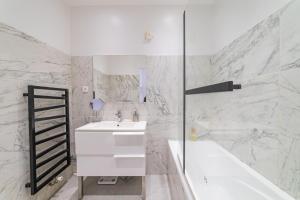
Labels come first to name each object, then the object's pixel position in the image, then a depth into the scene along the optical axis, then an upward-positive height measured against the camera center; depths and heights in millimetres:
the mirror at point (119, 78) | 2477 +229
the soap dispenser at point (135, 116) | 2473 -281
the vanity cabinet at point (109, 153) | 1968 -610
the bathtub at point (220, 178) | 1157 -628
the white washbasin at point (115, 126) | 2010 -356
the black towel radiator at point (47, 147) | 1616 -534
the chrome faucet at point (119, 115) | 2480 -262
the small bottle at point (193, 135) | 1924 -412
